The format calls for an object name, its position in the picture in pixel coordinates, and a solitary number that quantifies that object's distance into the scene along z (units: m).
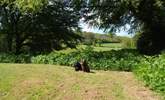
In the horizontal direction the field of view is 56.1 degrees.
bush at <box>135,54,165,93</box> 5.23
